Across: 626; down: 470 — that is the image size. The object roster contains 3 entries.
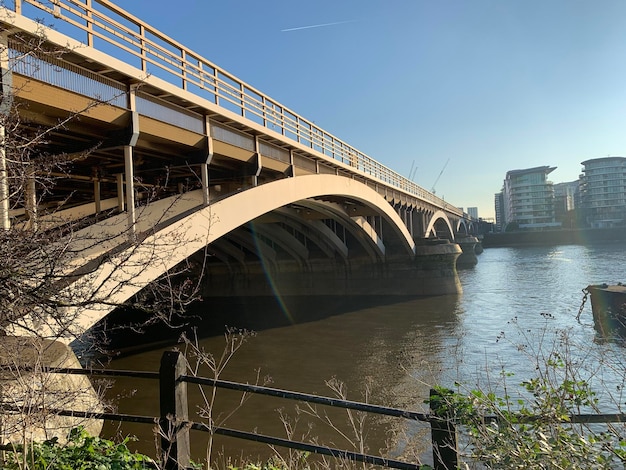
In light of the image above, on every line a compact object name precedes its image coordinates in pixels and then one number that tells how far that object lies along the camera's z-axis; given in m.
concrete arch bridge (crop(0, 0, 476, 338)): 6.91
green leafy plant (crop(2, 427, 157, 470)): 3.14
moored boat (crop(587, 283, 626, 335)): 16.66
